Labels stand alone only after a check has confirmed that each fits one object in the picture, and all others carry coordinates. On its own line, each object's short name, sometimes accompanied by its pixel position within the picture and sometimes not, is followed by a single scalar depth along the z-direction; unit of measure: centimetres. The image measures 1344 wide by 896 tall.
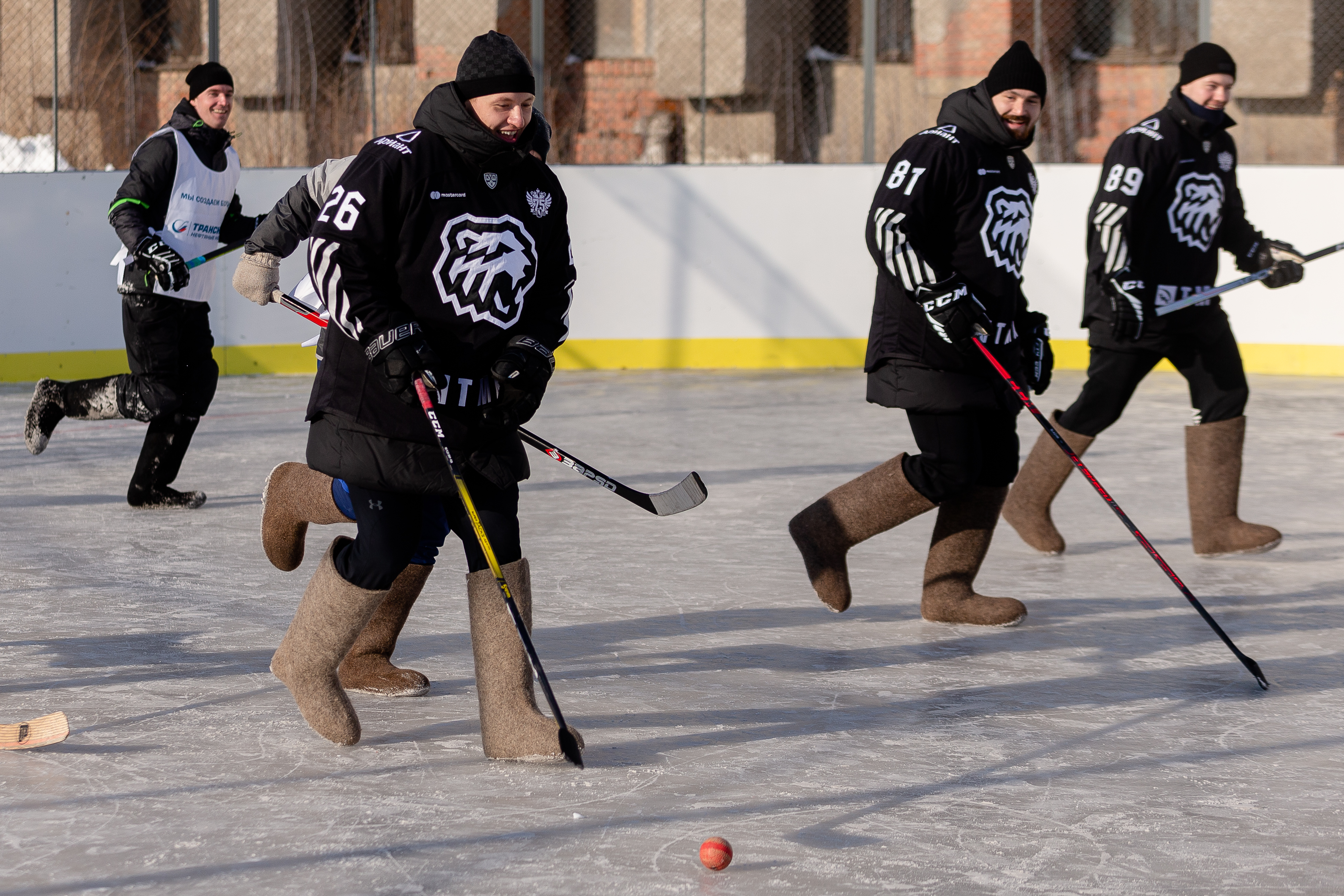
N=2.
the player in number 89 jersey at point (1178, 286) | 970
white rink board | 1934
